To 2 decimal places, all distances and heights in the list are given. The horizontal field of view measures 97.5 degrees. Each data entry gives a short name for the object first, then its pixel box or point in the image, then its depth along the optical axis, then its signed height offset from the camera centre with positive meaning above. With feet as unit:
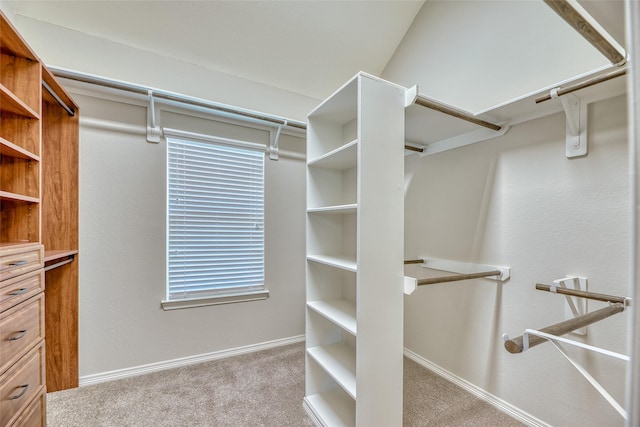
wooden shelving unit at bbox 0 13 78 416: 3.98 -0.27
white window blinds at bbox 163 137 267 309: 7.52 -0.29
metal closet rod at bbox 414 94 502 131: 4.56 +1.79
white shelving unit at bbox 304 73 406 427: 4.41 -0.88
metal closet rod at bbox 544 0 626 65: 2.56 +1.88
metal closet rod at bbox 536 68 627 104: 3.56 +1.79
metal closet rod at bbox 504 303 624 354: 3.18 -1.35
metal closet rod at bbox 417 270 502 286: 4.62 -1.14
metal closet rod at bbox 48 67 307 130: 5.93 +2.81
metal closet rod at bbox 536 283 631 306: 4.04 -1.22
